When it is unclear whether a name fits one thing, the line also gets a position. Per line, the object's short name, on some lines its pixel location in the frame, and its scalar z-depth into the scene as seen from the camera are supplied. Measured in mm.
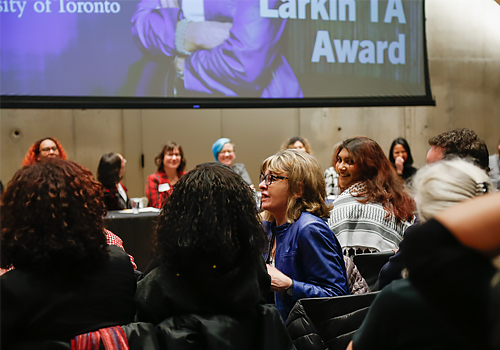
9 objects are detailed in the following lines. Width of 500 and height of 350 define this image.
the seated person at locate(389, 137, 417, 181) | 5645
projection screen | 4852
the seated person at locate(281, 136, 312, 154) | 5481
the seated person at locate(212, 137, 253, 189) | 5645
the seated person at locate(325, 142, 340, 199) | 5172
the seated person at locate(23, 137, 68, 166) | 4676
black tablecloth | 4137
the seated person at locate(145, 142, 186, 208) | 5336
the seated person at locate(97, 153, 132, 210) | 4770
